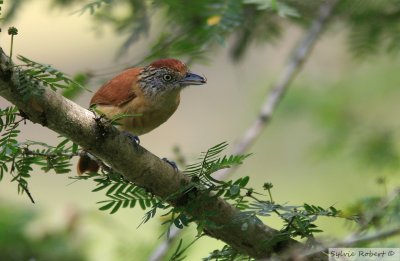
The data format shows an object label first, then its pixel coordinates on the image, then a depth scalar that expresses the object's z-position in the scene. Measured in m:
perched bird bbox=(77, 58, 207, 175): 7.00
